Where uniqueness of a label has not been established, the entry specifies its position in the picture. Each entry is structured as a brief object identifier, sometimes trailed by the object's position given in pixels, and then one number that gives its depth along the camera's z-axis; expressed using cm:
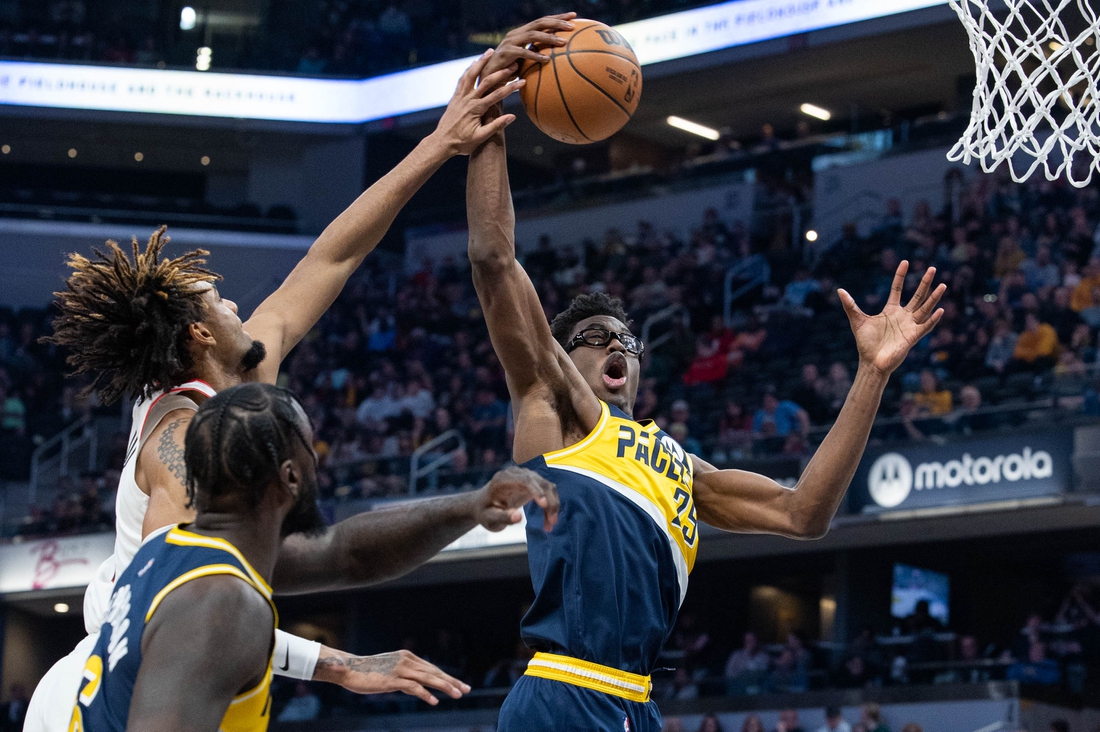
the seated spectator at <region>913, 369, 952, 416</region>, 1302
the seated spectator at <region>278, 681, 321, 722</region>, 1620
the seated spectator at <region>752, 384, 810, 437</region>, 1385
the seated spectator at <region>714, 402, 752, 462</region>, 1365
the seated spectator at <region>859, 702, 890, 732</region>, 1186
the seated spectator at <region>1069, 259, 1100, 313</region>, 1334
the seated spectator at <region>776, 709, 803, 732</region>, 1241
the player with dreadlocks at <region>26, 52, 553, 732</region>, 299
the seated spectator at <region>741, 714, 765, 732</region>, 1250
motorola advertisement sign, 1223
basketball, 437
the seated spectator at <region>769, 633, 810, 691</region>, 1298
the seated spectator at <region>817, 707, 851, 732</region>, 1204
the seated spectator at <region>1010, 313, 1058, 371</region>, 1308
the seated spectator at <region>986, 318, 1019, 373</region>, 1337
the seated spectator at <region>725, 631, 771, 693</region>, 1336
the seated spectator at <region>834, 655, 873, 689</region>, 1275
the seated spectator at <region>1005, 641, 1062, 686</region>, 1210
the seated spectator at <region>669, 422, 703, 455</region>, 1393
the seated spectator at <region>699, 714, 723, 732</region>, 1280
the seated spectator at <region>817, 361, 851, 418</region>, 1384
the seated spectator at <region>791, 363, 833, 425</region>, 1391
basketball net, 571
